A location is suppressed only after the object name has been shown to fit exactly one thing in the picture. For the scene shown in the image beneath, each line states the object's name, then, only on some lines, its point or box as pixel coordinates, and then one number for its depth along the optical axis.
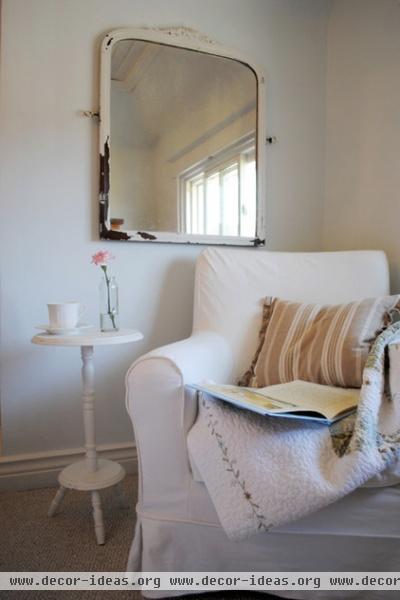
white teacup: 1.19
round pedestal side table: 1.15
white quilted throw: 0.75
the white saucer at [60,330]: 1.18
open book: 0.81
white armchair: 0.82
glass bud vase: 1.32
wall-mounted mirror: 1.51
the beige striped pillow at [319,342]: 1.12
